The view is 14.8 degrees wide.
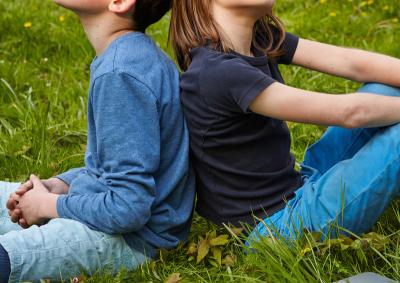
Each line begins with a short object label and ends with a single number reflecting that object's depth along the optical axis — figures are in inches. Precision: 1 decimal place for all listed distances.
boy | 187.3
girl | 183.1
